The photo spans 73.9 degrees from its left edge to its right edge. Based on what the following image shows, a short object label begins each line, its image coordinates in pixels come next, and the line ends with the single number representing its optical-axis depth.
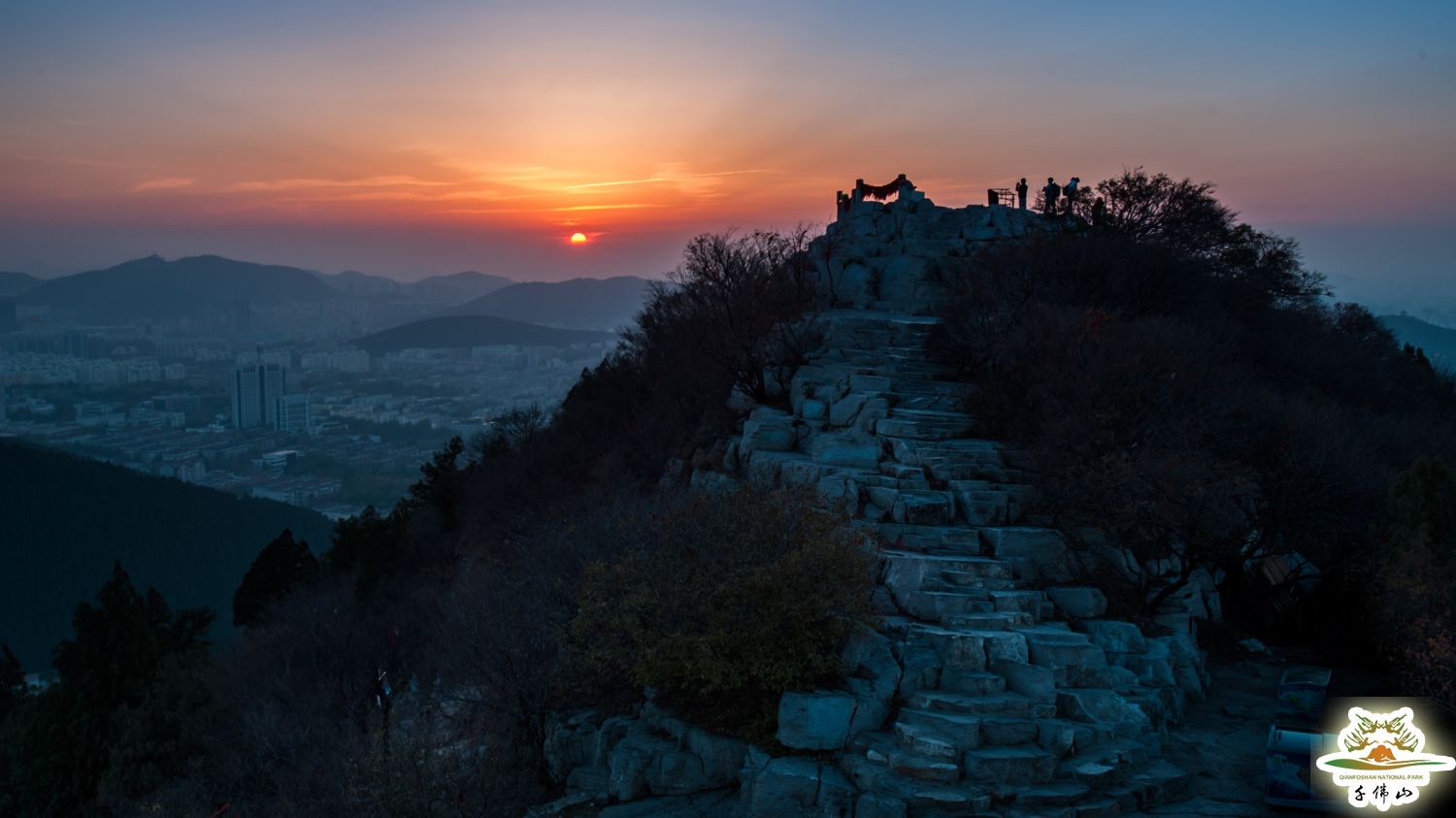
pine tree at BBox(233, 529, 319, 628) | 32.53
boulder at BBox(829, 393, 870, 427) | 19.31
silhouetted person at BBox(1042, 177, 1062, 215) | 31.23
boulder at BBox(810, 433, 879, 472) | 17.66
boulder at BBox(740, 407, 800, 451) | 19.58
